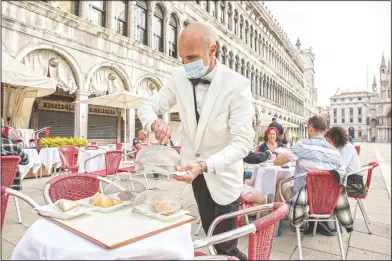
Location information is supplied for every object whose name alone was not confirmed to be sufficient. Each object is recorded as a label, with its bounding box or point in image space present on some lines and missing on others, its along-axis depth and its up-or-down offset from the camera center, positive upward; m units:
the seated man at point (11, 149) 3.35 -0.20
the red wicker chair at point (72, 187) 2.17 -0.45
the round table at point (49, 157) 7.31 -0.62
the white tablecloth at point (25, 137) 7.94 -0.11
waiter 1.66 +0.08
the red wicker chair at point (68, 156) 5.95 -0.49
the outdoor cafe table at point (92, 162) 6.32 -0.66
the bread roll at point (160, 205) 1.40 -0.36
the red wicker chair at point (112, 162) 5.38 -0.55
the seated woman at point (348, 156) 3.81 -0.31
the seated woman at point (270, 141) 5.30 -0.11
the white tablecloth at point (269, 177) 4.06 -0.62
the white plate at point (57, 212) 1.35 -0.39
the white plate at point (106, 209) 1.47 -0.40
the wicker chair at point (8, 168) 3.00 -0.39
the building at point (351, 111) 100.69 +9.48
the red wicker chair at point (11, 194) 1.97 -0.45
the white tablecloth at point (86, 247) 1.07 -0.46
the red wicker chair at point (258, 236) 1.24 -0.48
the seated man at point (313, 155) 3.44 -0.25
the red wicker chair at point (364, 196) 3.86 -0.86
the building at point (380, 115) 72.81 +5.83
